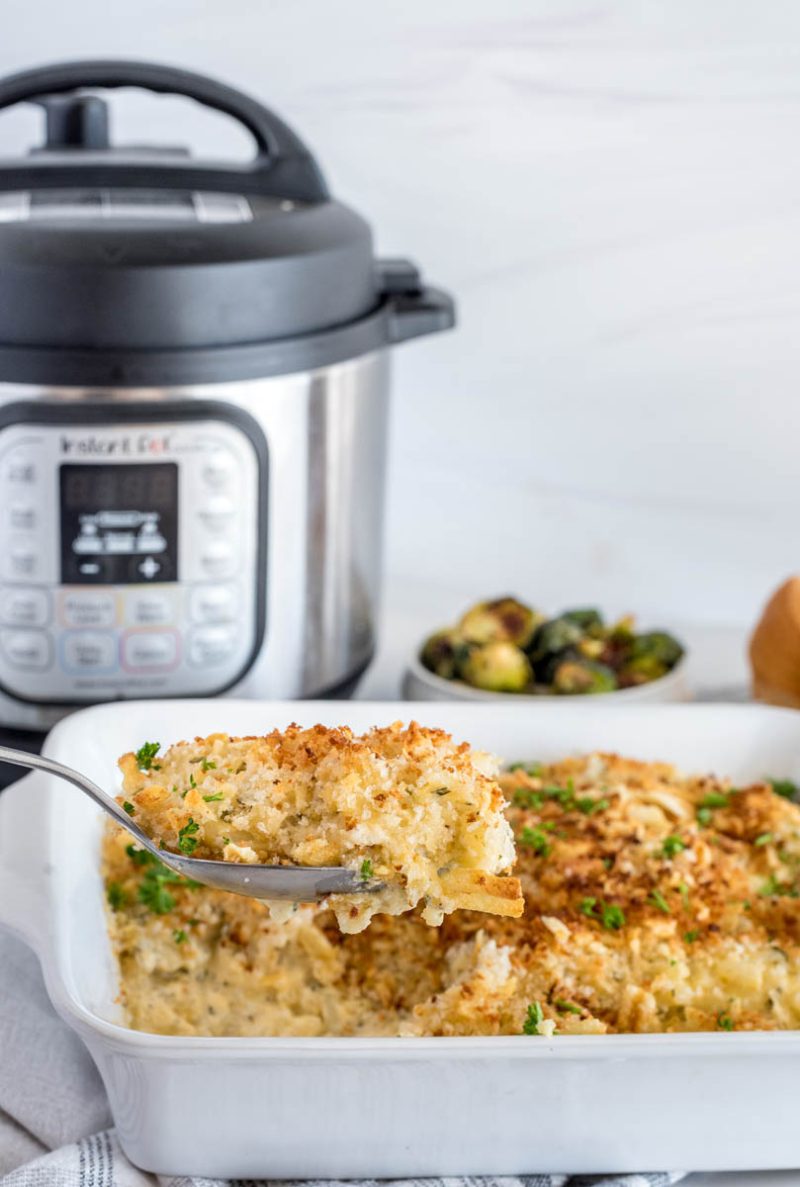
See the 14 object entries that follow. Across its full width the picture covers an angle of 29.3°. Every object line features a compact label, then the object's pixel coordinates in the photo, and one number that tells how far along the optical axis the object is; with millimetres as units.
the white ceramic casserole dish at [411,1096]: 833
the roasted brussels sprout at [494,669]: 1518
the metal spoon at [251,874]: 843
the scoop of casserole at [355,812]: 835
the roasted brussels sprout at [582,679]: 1504
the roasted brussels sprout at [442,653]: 1548
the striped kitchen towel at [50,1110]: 902
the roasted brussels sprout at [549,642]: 1574
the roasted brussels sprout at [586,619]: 1648
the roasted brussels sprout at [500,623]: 1576
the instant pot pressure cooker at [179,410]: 1181
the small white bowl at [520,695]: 1495
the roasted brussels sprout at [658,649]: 1586
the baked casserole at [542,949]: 979
